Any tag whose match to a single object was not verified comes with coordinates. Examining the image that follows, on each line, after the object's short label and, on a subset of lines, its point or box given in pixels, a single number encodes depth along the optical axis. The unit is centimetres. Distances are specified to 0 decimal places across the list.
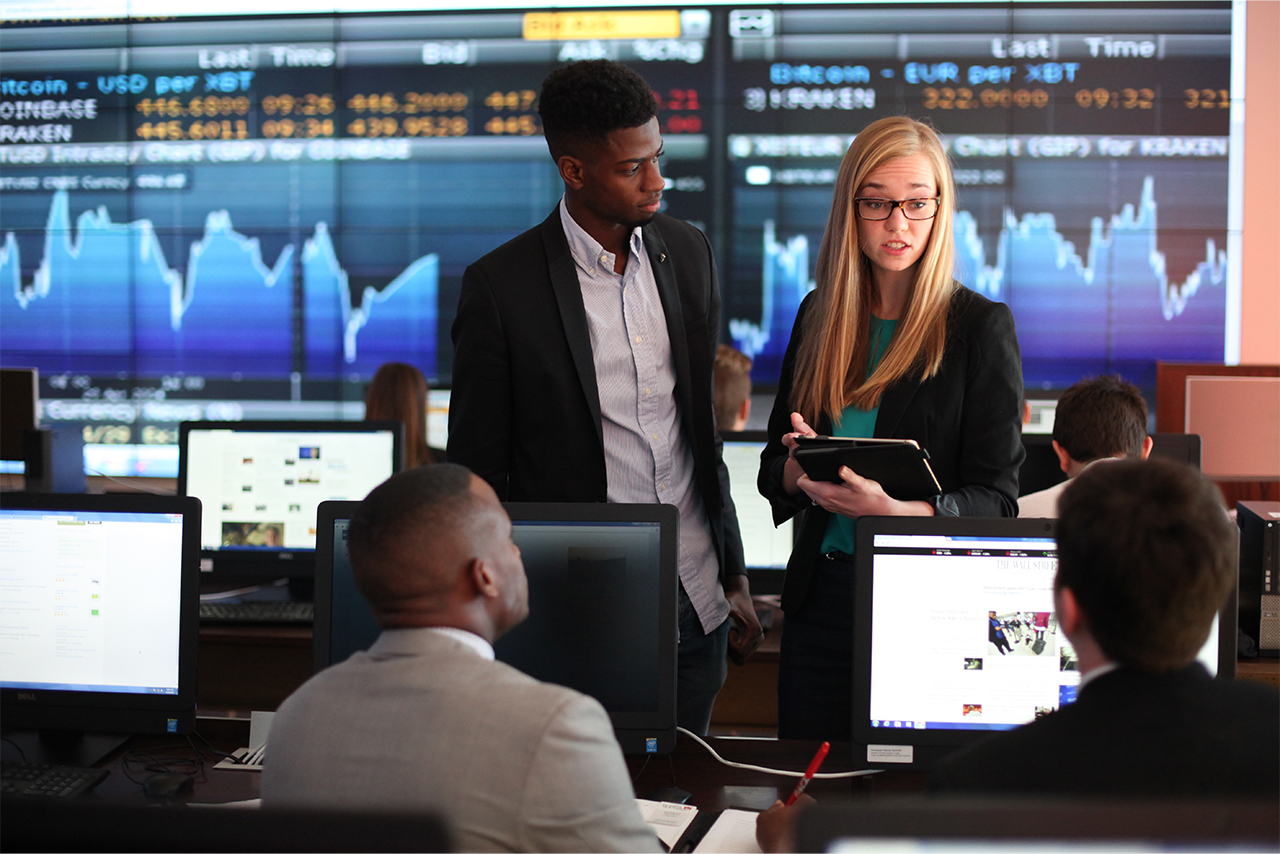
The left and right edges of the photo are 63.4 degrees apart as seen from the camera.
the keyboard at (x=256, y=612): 289
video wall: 507
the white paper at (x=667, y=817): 141
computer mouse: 154
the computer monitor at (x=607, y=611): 151
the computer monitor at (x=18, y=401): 424
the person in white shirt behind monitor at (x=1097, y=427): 257
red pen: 143
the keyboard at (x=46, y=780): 152
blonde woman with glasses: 170
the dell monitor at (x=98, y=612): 167
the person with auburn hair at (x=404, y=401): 348
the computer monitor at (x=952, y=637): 145
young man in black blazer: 181
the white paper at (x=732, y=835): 137
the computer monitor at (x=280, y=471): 297
